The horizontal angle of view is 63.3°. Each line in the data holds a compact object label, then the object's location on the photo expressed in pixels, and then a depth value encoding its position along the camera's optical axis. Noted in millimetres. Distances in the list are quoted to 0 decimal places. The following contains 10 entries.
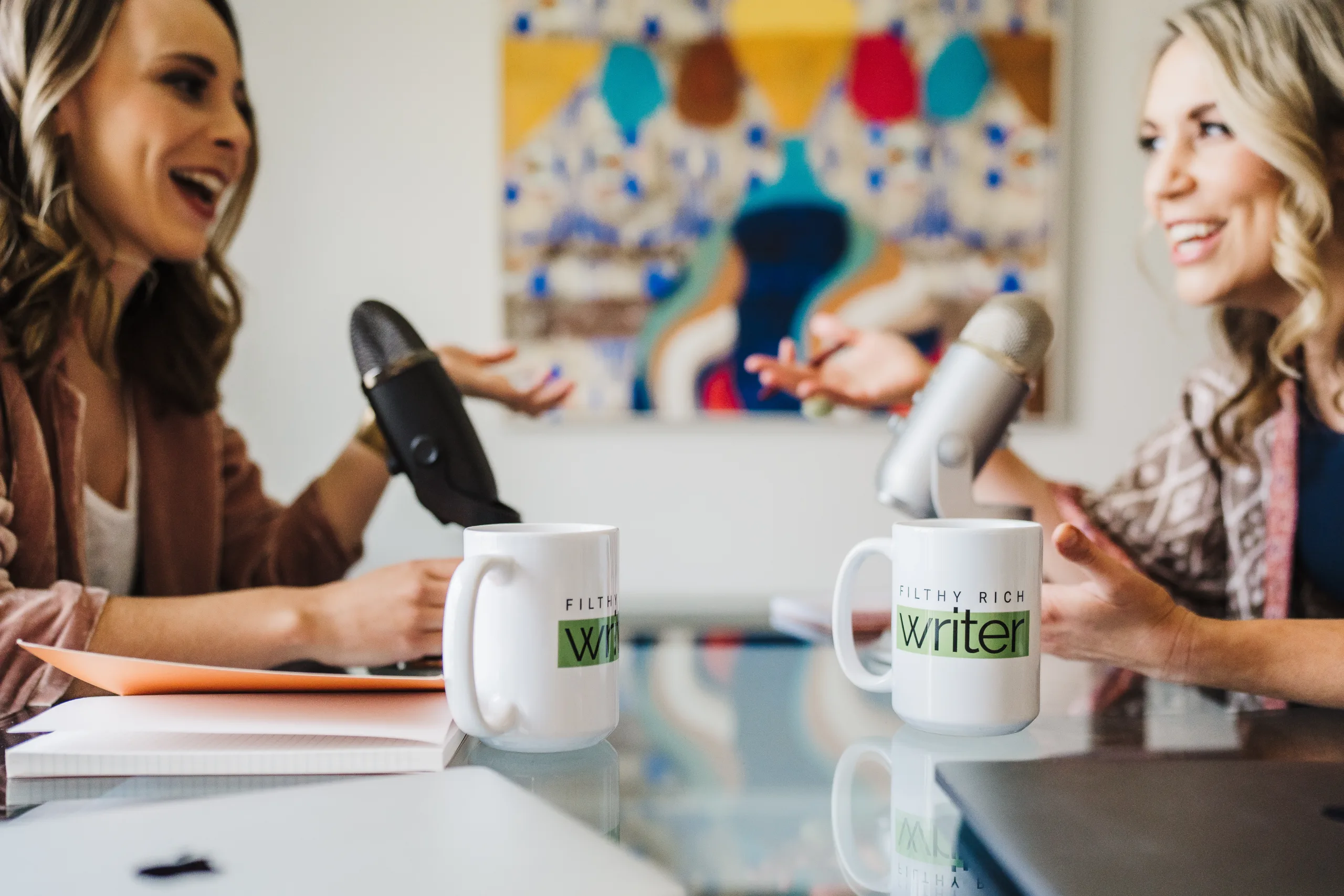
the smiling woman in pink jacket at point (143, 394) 856
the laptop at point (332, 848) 441
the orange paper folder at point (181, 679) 692
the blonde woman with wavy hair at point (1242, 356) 1289
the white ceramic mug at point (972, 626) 666
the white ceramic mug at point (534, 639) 638
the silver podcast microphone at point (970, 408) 961
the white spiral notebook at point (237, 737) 608
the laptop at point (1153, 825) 447
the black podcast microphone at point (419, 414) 910
